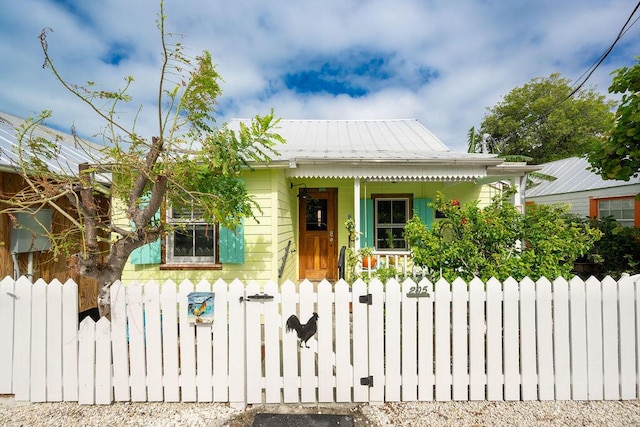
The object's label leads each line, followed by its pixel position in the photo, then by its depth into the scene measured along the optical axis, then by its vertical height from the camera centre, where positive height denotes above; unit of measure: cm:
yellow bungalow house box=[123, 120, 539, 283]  480 +35
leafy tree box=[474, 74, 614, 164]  2347 +852
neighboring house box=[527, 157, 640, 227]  816 +78
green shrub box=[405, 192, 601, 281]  304 -32
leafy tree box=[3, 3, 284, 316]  258 +63
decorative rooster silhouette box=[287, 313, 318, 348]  249 -100
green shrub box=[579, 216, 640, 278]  586 -87
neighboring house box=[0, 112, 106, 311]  363 -27
